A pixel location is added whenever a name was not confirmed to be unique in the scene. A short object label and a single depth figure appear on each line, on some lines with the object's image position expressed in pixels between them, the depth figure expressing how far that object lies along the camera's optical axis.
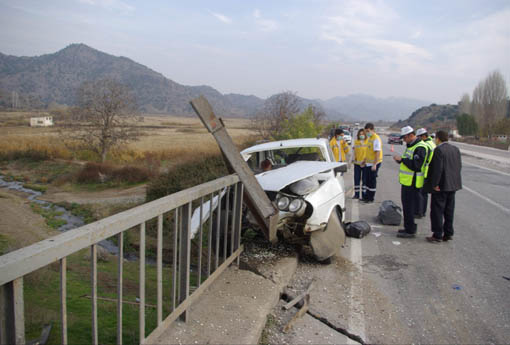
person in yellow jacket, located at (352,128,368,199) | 9.79
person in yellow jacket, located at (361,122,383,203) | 9.51
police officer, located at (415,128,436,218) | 6.70
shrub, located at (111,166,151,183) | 19.94
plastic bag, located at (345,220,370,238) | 6.62
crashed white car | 4.96
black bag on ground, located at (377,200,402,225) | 7.55
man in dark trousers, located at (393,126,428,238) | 6.64
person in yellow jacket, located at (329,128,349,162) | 10.73
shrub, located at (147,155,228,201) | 13.27
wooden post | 3.60
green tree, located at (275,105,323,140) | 20.83
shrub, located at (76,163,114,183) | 20.36
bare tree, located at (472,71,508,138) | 68.31
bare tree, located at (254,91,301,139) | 23.56
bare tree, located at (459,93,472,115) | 92.00
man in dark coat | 6.36
